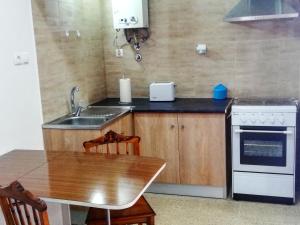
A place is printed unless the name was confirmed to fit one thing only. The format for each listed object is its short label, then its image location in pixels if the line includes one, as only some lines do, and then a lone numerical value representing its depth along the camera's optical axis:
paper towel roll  3.89
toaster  3.80
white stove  3.18
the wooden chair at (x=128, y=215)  2.10
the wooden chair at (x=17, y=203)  1.44
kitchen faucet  3.41
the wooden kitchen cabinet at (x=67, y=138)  2.95
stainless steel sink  3.00
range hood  3.17
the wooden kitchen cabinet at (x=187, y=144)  3.35
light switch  2.65
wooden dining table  1.69
